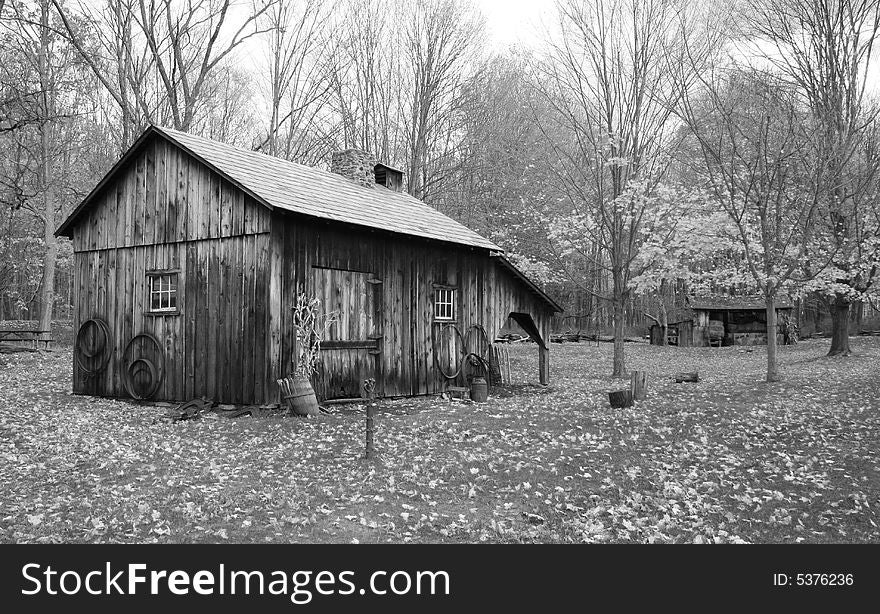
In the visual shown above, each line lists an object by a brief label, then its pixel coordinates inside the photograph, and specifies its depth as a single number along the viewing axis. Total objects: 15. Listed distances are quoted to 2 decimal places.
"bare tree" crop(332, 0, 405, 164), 28.58
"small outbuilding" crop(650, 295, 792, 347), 32.56
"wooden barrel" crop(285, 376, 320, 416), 12.04
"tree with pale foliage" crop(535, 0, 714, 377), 17.66
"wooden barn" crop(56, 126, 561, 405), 12.73
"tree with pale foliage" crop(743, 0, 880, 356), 14.45
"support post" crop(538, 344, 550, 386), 18.78
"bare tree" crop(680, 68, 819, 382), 14.59
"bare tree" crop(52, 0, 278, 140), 22.17
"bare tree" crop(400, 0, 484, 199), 27.47
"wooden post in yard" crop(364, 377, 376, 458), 8.77
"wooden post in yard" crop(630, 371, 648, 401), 13.79
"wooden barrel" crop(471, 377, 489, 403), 14.95
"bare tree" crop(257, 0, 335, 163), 26.64
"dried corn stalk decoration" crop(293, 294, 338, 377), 12.87
